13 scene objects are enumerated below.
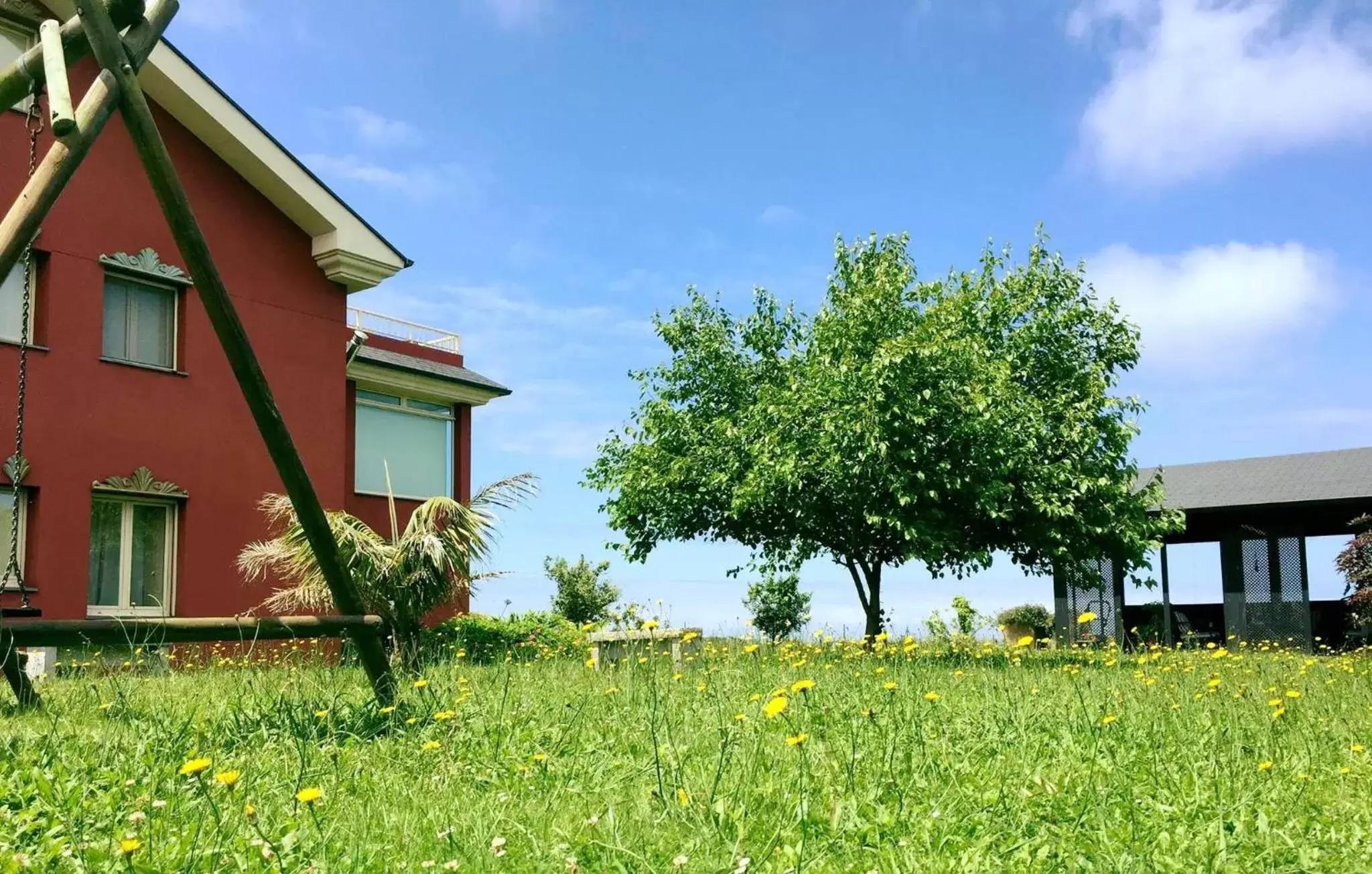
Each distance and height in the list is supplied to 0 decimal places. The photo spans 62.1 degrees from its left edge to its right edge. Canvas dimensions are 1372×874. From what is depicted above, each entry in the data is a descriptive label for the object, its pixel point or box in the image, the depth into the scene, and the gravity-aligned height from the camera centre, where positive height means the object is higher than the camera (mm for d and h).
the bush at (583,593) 26734 -167
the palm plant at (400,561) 14820 +356
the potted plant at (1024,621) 27625 -997
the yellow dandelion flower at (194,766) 3656 -569
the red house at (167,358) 13969 +3108
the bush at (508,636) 15297 -768
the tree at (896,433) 15891 +2264
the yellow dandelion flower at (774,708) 3640 -396
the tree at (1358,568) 20641 +201
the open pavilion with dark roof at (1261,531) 23750 +1124
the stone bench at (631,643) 9945 -551
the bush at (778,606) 26000 -516
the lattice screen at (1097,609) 24484 -624
